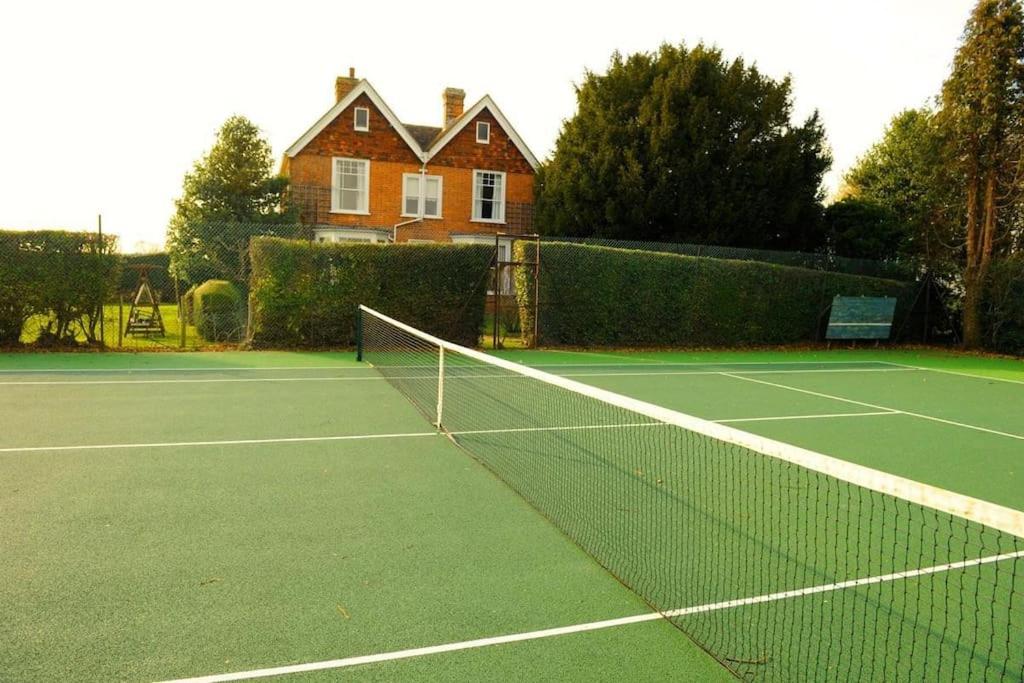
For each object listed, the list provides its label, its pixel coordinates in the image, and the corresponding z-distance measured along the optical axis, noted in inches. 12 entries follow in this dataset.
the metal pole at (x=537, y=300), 706.8
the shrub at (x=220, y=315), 660.1
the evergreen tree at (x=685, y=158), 1042.7
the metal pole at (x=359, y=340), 593.6
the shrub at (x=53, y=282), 566.9
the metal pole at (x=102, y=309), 583.5
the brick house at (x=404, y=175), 1094.4
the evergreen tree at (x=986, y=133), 893.8
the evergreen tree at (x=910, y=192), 980.6
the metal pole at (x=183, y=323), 619.5
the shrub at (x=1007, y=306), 866.8
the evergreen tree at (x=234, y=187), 966.4
